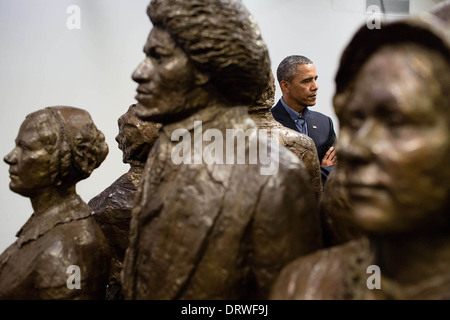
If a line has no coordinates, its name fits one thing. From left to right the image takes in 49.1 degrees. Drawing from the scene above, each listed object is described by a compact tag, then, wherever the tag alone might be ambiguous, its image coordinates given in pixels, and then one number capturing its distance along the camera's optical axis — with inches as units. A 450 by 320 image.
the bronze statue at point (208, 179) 60.2
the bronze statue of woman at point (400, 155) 41.5
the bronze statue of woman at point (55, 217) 73.6
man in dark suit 151.4
